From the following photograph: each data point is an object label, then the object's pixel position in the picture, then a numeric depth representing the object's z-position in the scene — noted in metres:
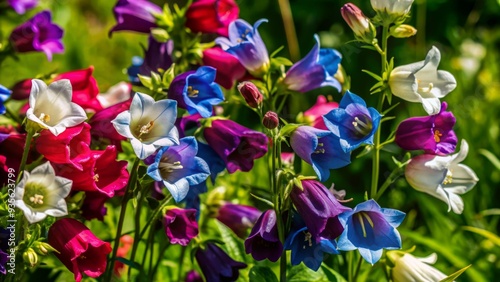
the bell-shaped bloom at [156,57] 1.04
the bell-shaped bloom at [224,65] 1.01
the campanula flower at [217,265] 0.98
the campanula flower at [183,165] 0.93
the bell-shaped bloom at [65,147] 0.91
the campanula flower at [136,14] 1.05
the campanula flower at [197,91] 0.95
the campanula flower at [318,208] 0.91
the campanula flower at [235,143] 0.96
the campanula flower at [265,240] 0.92
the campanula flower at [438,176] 0.95
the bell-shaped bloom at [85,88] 1.01
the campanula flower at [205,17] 1.02
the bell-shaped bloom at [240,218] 1.05
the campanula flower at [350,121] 0.92
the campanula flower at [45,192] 0.88
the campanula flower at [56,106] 0.91
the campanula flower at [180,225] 0.95
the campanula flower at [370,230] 0.91
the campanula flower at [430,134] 0.95
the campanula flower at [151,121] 0.91
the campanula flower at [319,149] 0.92
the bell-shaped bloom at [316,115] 1.01
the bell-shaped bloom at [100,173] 0.92
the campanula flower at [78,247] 0.92
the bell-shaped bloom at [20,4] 1.19
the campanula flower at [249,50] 0.99
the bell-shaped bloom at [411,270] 0.96
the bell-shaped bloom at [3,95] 0.96
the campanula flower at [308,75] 0.99
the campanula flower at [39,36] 1.08
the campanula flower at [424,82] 0.93
